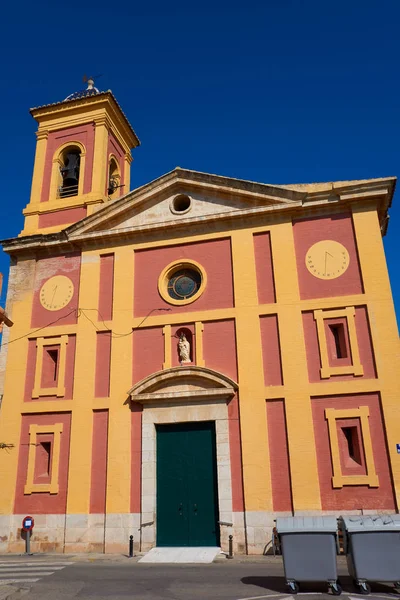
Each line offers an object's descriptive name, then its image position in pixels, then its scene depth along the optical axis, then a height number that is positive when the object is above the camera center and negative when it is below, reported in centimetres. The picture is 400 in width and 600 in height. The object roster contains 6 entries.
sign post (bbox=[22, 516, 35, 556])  1415 -76
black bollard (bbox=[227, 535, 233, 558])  1241 -122
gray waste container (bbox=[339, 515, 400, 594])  835 -97
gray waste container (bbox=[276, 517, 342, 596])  855 -98
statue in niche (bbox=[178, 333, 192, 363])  1526 +407
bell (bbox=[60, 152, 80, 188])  2038 +1230
